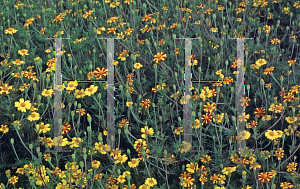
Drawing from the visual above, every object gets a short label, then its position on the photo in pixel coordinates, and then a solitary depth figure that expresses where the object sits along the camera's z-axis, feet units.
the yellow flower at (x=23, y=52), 8.49
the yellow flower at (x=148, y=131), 6.72
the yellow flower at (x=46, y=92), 7.47
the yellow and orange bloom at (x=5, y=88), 7.36
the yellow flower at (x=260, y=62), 8.23
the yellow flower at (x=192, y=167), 6.36
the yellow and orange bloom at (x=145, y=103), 7.33
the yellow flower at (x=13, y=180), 6.26
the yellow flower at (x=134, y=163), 6.37
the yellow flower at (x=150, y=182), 6.02
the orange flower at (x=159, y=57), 7.62
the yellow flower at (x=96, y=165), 6.33
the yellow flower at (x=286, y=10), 10.80
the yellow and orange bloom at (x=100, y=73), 7.43
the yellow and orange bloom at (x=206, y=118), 6.79
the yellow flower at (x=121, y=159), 6.48
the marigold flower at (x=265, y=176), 5.79
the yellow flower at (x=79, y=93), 7.60
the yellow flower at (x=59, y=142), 6.72
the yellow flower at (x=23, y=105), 6.94
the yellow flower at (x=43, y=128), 6.93
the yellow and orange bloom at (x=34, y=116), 6.93
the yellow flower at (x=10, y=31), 9.20
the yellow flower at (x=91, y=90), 7.37
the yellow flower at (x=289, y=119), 6.95
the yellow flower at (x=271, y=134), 6.59
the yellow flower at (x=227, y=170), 6.20
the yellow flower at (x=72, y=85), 7.55
